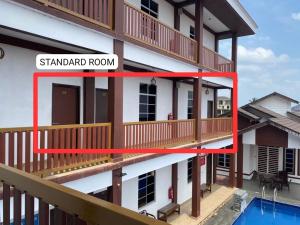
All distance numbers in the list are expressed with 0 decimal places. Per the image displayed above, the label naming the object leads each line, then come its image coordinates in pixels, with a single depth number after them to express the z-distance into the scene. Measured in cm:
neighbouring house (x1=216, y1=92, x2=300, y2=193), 1359
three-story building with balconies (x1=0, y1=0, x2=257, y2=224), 397
